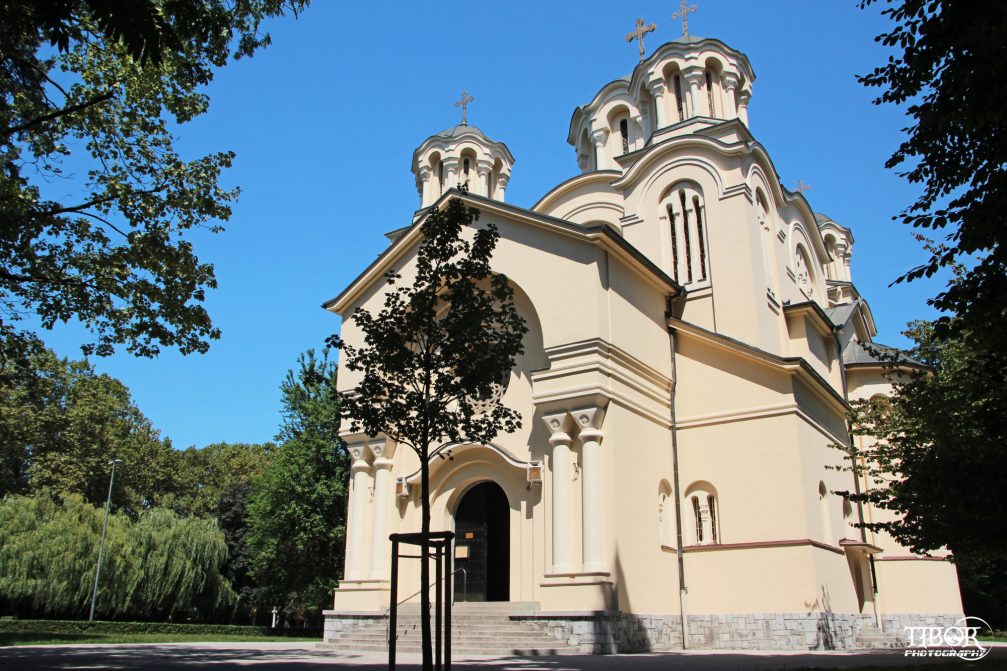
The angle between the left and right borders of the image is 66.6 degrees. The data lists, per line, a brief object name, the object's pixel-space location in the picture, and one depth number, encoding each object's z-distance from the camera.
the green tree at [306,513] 26.64
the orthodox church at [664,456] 16.45
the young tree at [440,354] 10.06
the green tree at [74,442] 35.81
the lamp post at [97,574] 28.05
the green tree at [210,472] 46.16
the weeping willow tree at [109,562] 28.38
